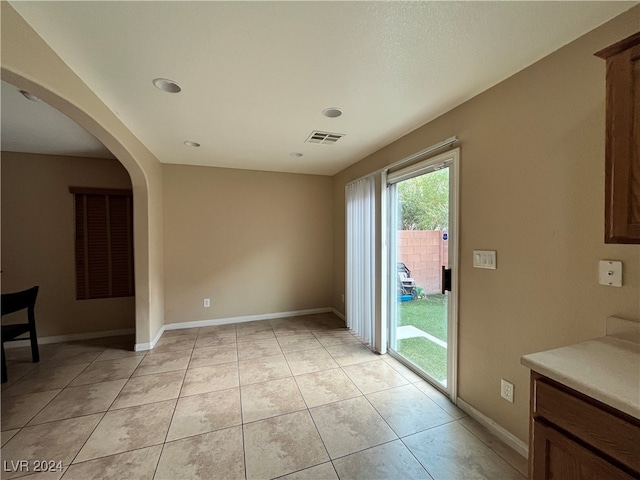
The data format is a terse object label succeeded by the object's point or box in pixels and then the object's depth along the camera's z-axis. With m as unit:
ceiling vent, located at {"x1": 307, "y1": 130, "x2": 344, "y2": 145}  2.56
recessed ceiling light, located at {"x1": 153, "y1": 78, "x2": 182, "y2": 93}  1.65
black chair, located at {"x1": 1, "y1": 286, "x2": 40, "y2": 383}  2.45
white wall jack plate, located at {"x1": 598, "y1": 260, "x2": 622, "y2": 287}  1.13
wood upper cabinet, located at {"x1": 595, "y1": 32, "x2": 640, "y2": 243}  0.89
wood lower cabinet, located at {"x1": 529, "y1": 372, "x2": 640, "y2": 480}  0.72
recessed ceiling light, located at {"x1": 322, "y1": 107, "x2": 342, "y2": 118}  2.03
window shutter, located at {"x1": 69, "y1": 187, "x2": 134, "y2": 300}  3.31
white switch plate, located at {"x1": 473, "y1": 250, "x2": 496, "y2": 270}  1.70
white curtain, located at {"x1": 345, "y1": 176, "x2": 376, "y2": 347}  3.08
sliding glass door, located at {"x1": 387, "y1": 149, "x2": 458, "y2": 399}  2.04
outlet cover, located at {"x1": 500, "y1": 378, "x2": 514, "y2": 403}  1.58
